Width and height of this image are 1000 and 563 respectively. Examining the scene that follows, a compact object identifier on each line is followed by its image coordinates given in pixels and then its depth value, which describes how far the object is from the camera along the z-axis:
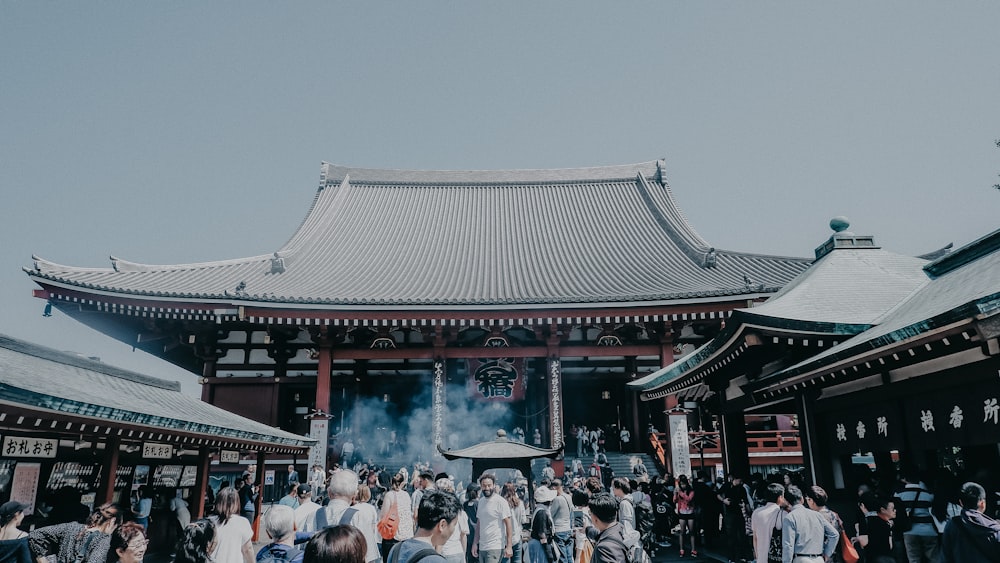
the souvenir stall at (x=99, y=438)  7.40
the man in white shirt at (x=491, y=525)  7.26
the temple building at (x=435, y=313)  15.90
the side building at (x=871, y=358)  5.92
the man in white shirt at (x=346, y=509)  5.27
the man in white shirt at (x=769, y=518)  5.85
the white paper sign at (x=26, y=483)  8.47
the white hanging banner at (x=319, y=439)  15.77
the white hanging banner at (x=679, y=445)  15.77
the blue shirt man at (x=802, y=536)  5.42
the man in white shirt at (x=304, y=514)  5.84
